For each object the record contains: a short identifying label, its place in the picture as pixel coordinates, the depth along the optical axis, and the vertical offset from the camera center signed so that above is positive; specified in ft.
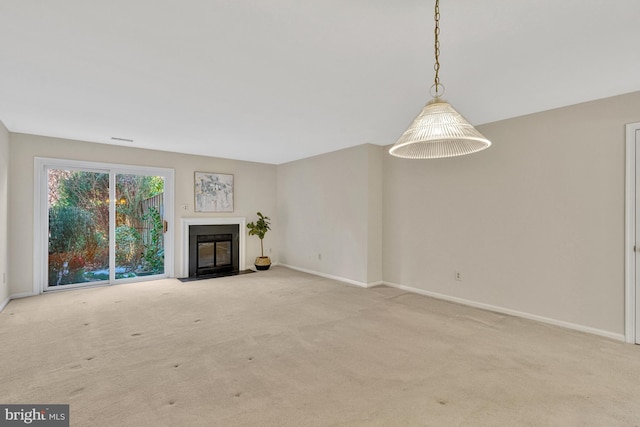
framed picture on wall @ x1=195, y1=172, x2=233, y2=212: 20.18 +1.70
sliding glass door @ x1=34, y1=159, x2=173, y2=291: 15.70 -0.37
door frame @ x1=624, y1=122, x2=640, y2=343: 9.52 -0.58
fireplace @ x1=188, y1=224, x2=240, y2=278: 19.74 -2.25
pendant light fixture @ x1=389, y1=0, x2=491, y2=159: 5.26 +1.60
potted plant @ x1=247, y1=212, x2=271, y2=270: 21.66 -1.14
